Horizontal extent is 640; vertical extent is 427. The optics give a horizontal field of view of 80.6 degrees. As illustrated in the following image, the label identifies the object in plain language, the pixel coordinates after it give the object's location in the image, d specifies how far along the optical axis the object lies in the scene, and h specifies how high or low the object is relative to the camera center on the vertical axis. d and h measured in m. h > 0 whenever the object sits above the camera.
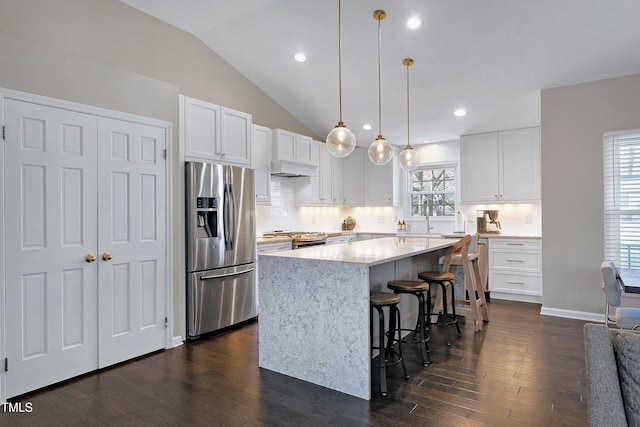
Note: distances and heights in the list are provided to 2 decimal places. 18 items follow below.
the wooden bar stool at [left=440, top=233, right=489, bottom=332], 3.88 -0.74
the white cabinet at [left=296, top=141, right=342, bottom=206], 5.94 +0.49
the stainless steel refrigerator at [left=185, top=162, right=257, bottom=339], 3.71 -0.34
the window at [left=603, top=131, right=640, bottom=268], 4.02 +0.14
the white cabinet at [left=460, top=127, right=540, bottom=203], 5.36 +0.68
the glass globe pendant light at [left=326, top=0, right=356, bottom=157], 3.04 +0.59
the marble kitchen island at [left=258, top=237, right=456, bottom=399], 2.52 -0.72
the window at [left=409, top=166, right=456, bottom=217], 6.43 +0.37
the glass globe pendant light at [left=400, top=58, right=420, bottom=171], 3.86 +0.55
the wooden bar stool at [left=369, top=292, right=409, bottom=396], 2.58 -0.80
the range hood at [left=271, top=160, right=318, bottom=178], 5.15 +0.64
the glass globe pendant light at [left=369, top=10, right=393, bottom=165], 3.45 +0.57
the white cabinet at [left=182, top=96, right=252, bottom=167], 3.82 +0.87
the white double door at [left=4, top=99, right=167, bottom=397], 2.58 -0.21
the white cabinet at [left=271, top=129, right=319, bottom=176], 5.14 +0.84
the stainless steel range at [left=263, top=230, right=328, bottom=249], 5.02 -0.34
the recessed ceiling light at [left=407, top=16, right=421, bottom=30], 3.69 +1.88
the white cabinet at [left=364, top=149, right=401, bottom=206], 6.53 +0.51
